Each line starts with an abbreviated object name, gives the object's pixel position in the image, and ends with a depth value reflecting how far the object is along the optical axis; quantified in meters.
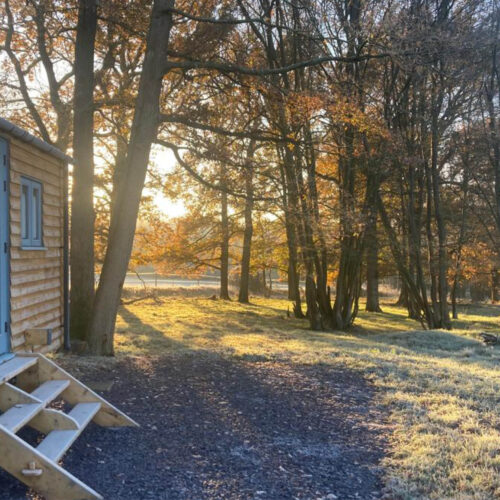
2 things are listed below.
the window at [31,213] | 6.27
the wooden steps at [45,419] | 3.04
